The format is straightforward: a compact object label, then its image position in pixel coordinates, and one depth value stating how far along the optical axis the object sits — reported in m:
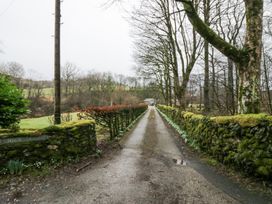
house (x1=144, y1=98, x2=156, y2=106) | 84.08
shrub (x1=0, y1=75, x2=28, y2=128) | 6.29
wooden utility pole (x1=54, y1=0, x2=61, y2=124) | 7.28
